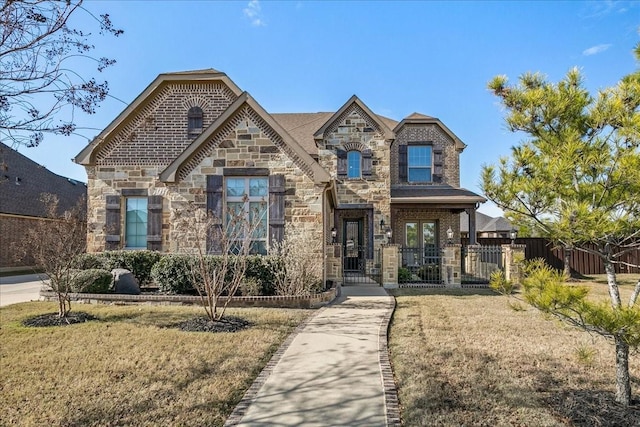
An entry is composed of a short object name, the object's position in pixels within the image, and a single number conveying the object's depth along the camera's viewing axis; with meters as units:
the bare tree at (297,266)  9.84
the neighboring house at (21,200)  21.17
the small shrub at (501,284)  4.03
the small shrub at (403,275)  14.58
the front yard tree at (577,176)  3.43
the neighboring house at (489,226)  33.34
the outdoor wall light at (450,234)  17.42
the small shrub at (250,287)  9.81
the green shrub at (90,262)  11.76
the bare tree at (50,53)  3.23
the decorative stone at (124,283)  10.71
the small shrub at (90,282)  10.25
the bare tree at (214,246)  7.43
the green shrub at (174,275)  10.23
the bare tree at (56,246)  8.05
